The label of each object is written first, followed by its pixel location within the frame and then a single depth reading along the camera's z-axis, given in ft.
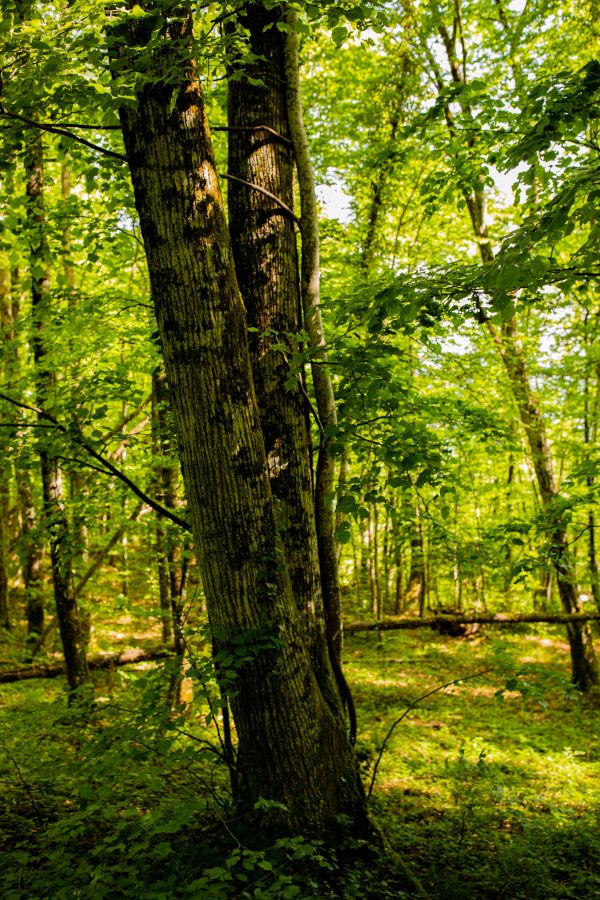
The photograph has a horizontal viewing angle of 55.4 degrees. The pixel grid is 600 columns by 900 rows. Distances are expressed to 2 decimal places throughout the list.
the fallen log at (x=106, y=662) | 26.55
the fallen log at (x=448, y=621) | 32.34
